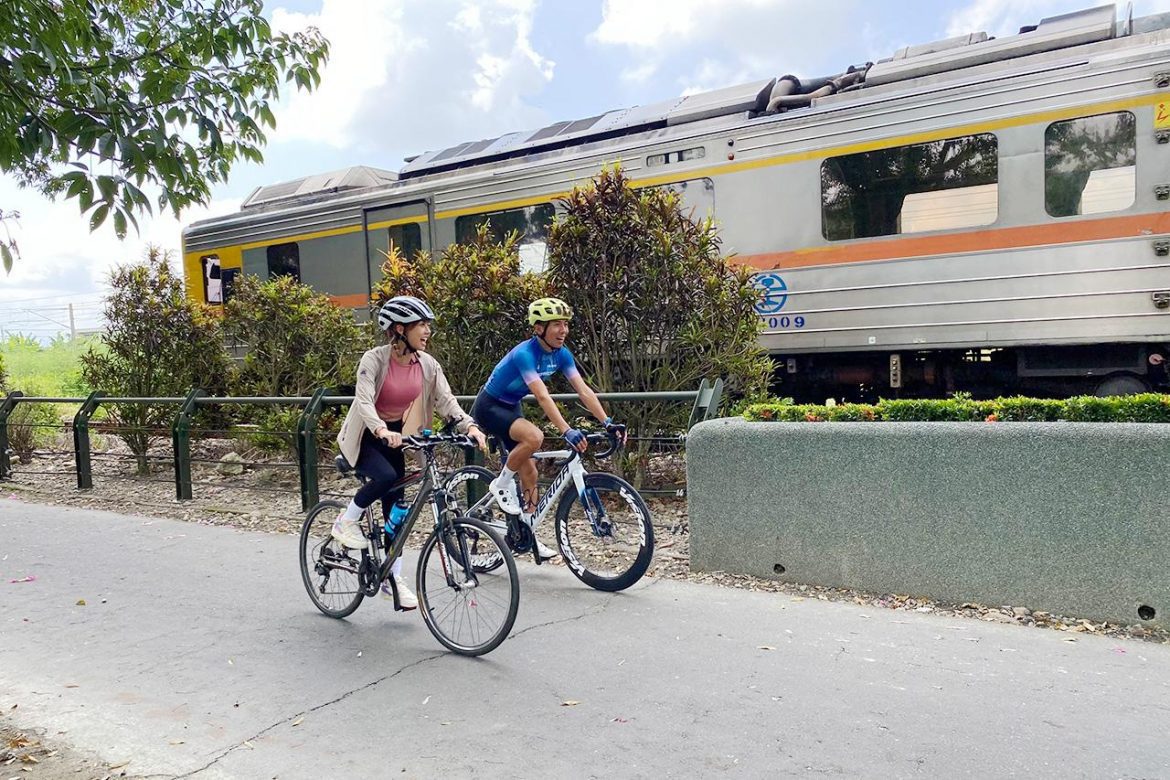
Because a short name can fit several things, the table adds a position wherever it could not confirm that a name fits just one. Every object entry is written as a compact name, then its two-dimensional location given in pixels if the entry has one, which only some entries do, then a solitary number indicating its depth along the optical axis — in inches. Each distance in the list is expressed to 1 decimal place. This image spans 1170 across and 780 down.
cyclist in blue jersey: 215.3
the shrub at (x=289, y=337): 402.0
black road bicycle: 169.3
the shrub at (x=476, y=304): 309.9
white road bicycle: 211.0
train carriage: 306.0
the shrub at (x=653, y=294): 284.7
